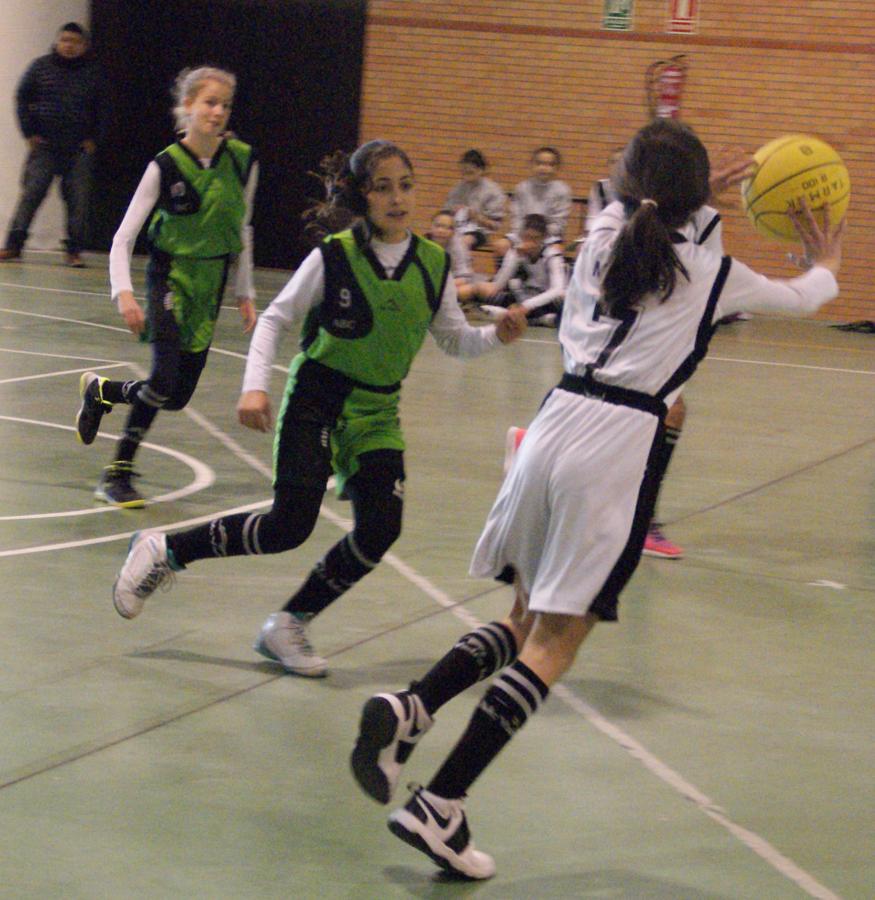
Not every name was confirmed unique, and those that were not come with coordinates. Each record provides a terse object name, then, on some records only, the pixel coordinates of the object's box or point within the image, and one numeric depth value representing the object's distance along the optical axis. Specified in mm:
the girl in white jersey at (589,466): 3277
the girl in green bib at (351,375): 4434
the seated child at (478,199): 16469
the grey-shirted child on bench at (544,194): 16125
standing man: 16422
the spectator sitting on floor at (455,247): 15301
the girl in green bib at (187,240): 6488
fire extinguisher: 16219
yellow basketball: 4457
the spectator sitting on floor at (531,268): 14664
